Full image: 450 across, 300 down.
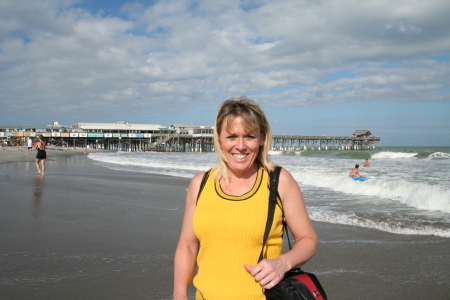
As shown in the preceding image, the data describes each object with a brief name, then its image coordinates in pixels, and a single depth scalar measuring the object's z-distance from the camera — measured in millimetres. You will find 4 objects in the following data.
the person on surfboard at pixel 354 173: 13914
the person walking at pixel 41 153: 14938
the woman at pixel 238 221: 1622
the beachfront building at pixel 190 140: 77562
